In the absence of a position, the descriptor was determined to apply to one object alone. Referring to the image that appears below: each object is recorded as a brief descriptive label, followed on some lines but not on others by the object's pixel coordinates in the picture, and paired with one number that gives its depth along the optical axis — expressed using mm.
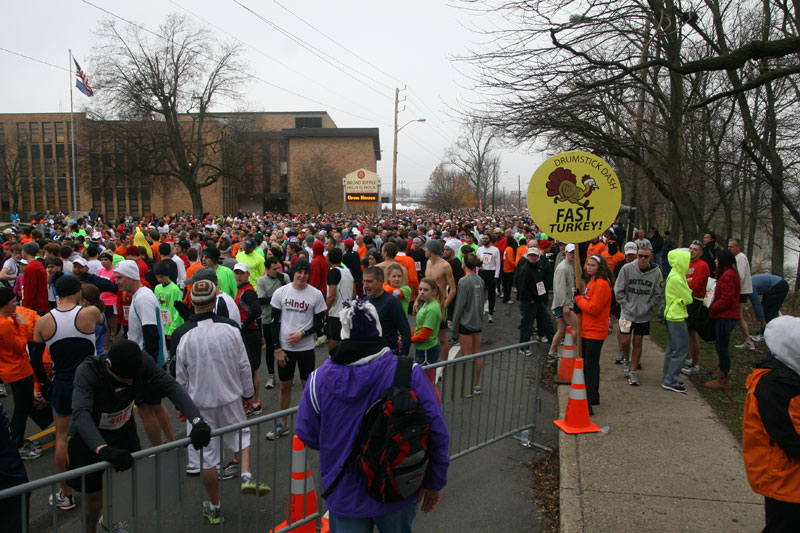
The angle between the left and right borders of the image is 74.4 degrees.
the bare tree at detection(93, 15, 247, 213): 39688
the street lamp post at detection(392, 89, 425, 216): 37531
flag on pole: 33775
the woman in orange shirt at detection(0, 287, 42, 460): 4945
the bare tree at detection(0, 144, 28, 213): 59500
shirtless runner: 7969
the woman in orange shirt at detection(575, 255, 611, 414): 6000
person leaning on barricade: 3352
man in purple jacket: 2521
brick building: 62438
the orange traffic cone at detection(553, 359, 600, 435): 5480
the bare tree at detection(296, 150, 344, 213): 63281
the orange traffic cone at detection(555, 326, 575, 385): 5855
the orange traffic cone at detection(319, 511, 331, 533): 3734
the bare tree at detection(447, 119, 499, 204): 64688
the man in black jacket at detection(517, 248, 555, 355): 8625
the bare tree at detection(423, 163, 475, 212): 76650
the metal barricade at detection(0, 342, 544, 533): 2898
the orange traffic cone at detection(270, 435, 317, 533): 3465
